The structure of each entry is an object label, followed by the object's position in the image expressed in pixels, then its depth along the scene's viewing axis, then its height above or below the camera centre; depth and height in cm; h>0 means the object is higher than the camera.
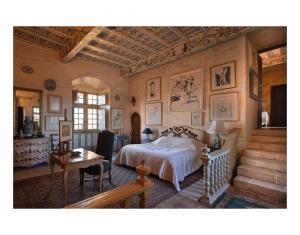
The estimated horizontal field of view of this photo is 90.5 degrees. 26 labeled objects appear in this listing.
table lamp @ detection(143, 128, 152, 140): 544 -52
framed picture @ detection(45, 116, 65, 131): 454 -20
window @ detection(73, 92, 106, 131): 618 +21
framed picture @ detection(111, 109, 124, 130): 628 -7
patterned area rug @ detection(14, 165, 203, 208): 231 -134
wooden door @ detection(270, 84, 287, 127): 343 +25
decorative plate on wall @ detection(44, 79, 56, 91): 455 +100
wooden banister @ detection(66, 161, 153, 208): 91 -54
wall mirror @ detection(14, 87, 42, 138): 375 +11
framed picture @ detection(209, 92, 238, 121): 349 +27
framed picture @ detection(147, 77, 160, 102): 542 +104
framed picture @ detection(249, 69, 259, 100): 360 +85
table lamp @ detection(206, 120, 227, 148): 334 -25
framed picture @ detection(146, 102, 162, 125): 534 +12
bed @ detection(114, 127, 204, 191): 307 -89
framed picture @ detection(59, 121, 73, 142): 242 -23
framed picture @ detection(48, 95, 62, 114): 461 +41
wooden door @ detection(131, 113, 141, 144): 625 -48
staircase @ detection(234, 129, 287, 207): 242 -97
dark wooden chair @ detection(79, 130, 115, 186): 275 -71
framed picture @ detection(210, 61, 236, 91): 357 +103
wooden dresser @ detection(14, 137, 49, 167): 359 -89
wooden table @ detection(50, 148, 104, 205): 213 -66
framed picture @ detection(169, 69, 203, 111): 420 +79
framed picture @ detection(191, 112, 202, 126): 418 -4
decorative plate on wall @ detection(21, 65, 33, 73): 410 +133
